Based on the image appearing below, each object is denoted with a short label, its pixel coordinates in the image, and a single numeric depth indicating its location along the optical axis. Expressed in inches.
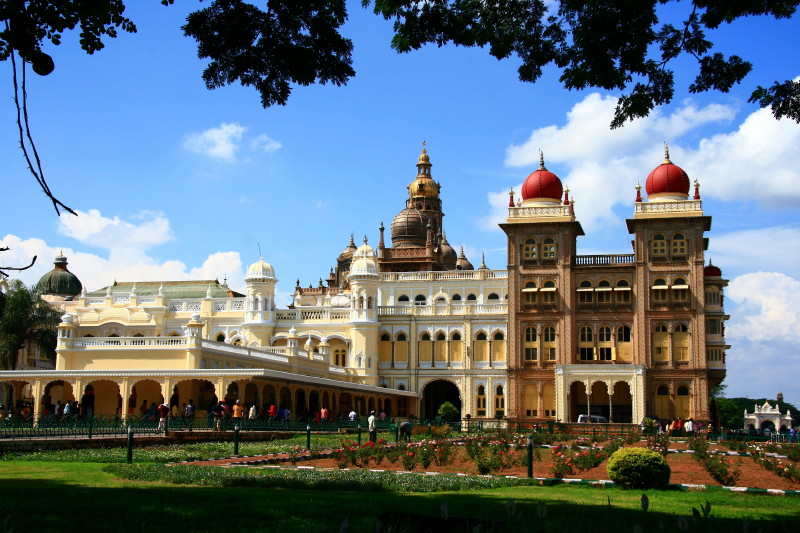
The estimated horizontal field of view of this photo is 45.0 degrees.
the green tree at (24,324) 2110.0
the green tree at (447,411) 2237.9
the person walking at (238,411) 1462.7
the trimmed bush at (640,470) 724.7
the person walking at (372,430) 1170.7
